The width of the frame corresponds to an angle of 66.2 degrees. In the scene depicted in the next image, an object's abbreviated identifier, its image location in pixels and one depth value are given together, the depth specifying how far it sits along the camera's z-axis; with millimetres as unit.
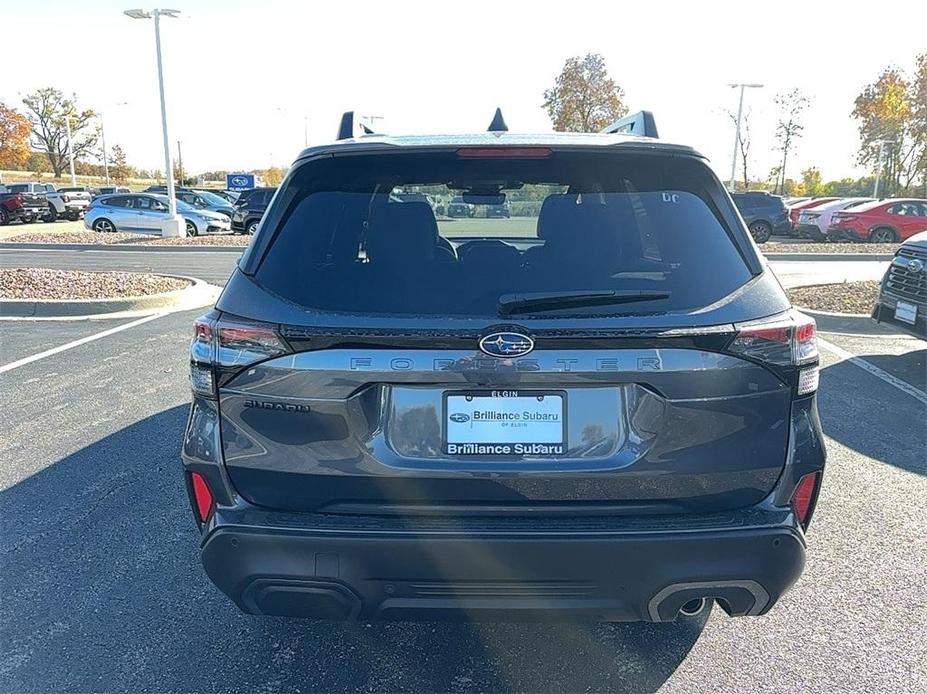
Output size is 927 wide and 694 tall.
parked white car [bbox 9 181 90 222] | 34281
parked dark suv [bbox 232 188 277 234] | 23219
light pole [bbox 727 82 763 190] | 38219
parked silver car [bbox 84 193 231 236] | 23672
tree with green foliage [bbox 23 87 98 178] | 68750
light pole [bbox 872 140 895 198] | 46094
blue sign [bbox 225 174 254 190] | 52438
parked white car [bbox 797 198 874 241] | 24094
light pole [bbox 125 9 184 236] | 21516
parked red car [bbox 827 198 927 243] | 22938
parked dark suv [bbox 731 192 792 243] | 24281
